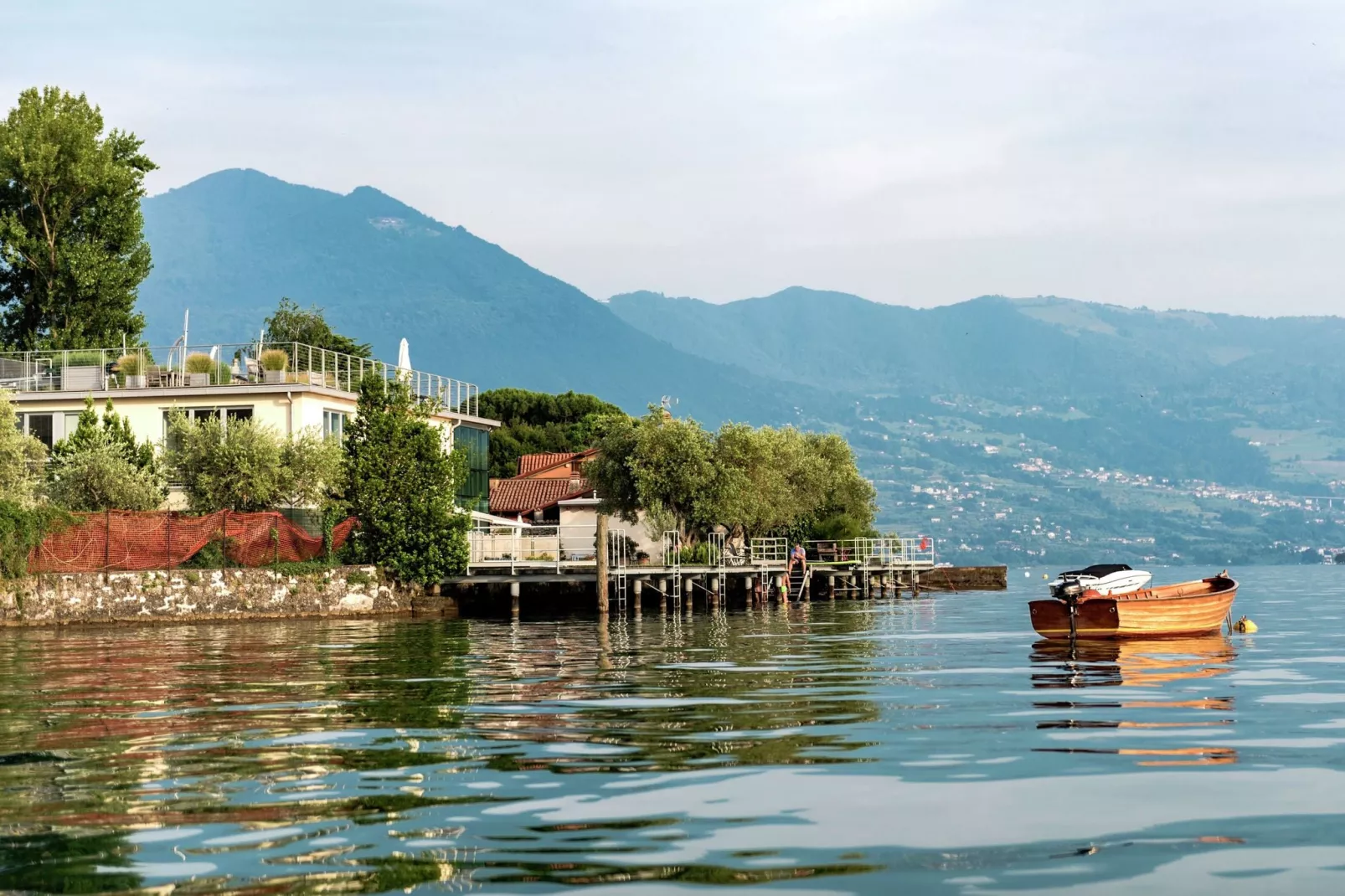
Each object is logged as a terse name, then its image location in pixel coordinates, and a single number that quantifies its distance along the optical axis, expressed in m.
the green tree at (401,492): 53.41
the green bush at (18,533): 46.78
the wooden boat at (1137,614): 35.59
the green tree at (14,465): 50.84
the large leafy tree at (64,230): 79.25
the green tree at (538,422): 118.50
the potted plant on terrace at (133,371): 59.38
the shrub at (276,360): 57.69
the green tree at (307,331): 109.25
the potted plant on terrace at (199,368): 59.06
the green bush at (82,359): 60.34
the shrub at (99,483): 52.25
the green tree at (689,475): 63.56
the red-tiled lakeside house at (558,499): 74.69
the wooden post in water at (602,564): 53.91
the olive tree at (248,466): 53.00
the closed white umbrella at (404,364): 56.31
